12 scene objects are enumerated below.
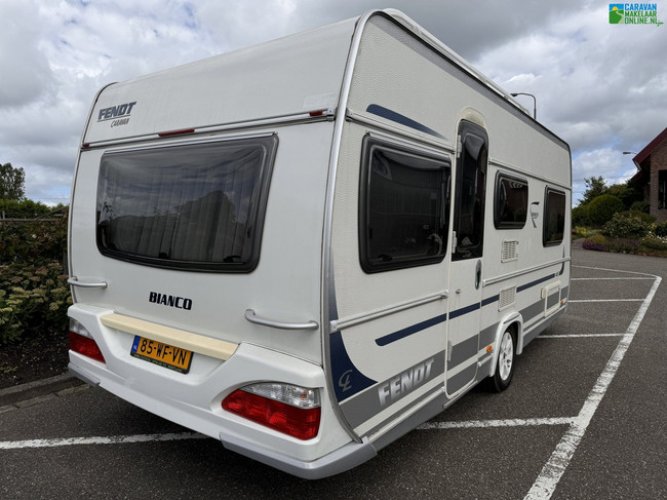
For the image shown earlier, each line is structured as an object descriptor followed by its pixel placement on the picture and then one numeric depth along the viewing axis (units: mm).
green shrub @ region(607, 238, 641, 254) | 20328
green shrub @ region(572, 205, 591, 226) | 31311
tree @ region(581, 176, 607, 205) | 44716
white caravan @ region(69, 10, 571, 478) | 2320
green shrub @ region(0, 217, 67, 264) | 6090
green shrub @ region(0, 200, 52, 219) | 22436
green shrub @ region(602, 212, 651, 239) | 21984
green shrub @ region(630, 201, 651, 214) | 29344
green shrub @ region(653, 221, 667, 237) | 22156
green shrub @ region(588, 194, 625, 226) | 30516
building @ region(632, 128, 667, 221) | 26844
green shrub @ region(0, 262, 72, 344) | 4781
